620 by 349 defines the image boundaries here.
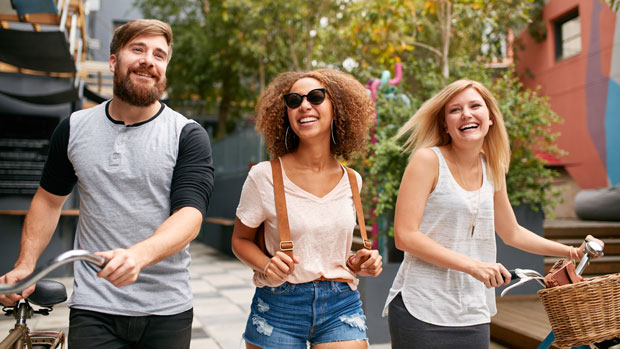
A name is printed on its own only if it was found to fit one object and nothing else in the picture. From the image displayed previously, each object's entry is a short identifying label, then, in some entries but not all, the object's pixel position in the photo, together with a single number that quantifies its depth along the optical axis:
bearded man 1.94
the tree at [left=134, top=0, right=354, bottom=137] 13.71
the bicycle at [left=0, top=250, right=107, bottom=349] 2.14
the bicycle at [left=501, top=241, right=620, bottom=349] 2.03
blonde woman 2.20
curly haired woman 2.12
